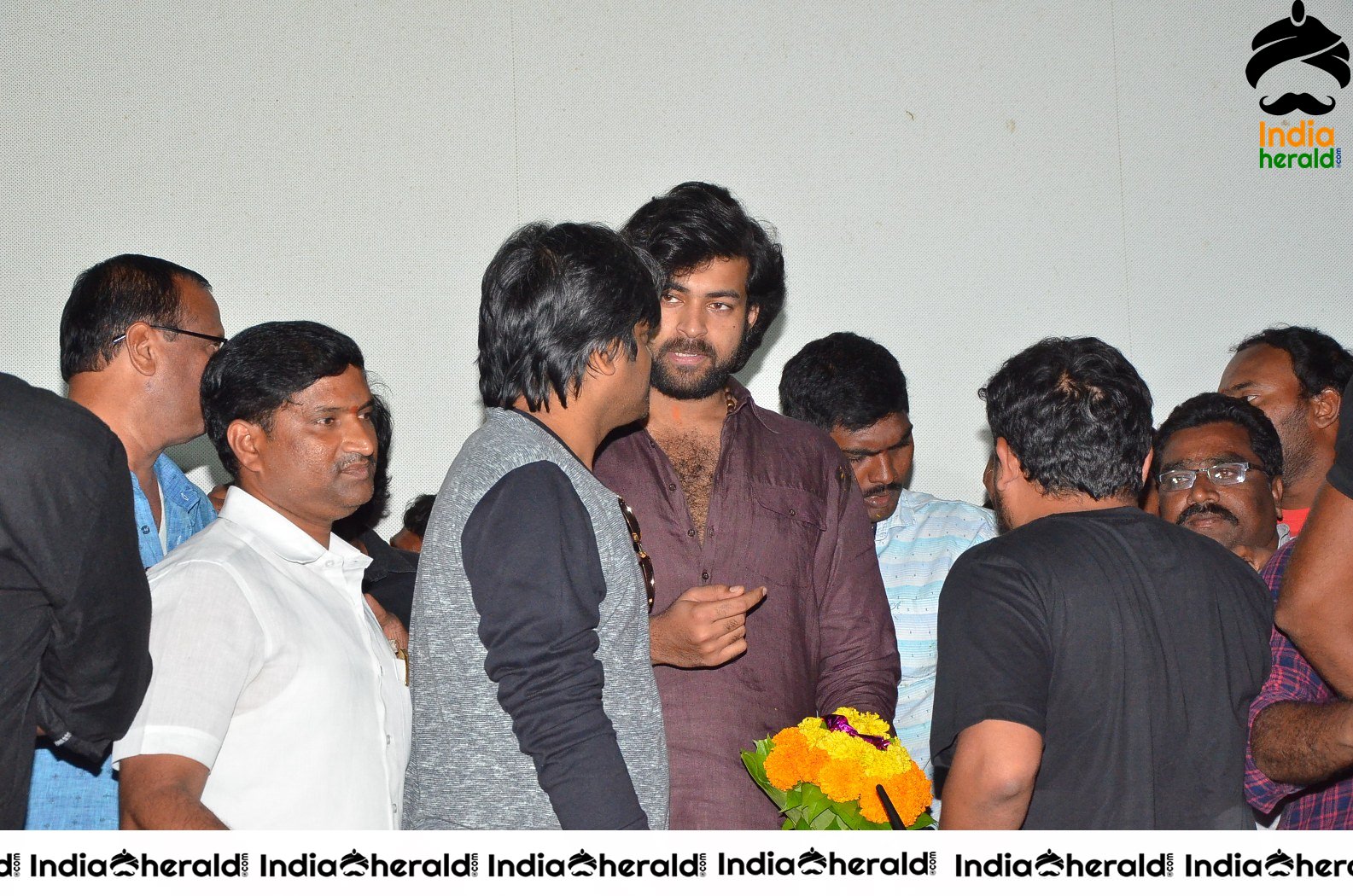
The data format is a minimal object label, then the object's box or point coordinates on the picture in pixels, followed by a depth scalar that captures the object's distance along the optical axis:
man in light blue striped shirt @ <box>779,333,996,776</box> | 3.09
